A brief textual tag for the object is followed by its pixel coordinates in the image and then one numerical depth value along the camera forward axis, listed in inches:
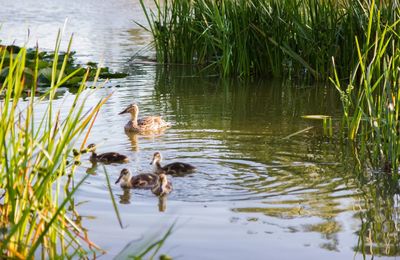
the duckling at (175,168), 475.4
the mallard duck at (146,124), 609.6
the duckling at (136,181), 453.4
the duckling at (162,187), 436.9
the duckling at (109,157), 502.9
